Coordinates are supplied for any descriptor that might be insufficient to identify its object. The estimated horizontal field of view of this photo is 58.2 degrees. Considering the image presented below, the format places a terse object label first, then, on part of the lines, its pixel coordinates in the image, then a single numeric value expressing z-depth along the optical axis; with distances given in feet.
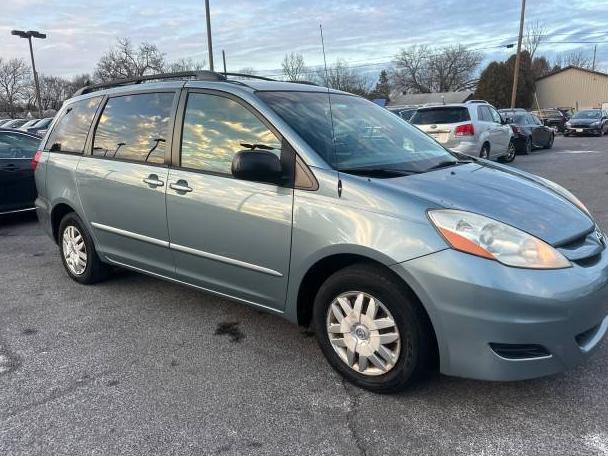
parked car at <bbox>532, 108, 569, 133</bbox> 111.55
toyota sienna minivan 8.63
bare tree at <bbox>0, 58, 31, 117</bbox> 235.81
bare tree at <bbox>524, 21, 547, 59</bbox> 231.30
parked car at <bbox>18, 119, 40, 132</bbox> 88.29
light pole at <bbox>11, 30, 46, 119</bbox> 111.14
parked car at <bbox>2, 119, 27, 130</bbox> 97.27
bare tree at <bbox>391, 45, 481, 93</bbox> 253.03
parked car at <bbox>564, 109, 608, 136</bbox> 90.94
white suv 40.88
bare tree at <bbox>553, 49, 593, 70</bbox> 303.70
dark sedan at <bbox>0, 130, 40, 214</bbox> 25.53
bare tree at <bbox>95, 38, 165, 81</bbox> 166.09
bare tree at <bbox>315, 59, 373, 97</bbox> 156.94
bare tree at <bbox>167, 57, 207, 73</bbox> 168.35
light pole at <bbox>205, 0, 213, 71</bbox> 61.11
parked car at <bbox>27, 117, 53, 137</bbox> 79.71
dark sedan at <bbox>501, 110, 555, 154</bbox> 60.08
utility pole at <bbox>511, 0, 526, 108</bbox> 104.88
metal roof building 212.23
